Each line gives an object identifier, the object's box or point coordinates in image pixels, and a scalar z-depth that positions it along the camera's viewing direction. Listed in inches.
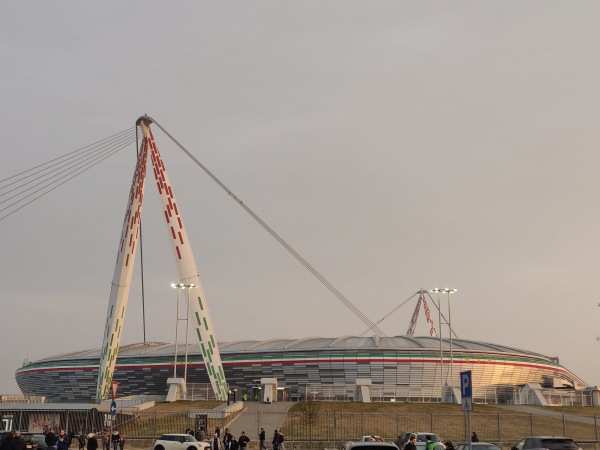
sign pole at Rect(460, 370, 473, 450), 772.6
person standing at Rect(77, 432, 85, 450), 1640.0
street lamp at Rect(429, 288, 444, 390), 2938.2
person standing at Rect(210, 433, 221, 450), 1560.0
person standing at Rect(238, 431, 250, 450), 1541.6
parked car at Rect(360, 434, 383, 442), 1379.4
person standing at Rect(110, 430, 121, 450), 1562.5
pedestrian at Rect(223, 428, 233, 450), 1508.4
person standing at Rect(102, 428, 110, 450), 1599.4
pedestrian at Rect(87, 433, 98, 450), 1390.3
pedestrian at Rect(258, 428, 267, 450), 1690.5
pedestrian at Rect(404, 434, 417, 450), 909.8
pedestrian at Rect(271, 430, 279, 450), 1578.5
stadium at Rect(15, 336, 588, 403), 3954.2
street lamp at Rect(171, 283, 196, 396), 2710.9
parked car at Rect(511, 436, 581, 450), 1014.4
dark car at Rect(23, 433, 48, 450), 1339.4
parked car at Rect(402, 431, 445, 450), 1431.1
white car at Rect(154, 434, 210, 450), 1544.0
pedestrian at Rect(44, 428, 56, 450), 1424.7
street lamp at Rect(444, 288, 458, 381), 2928.2
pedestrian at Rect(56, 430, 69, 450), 1400.1
